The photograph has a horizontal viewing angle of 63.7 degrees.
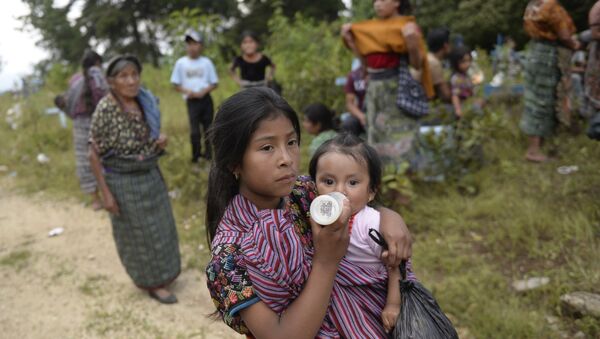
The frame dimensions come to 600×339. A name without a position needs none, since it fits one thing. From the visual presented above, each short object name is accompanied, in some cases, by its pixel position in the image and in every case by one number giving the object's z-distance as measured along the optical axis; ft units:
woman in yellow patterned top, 11.87
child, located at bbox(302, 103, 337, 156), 13.07
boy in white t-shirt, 18.97
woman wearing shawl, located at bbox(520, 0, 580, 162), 13.03
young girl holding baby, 3.72
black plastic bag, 4.12
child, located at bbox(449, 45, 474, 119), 16.24
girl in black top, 19.69
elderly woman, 10.58
